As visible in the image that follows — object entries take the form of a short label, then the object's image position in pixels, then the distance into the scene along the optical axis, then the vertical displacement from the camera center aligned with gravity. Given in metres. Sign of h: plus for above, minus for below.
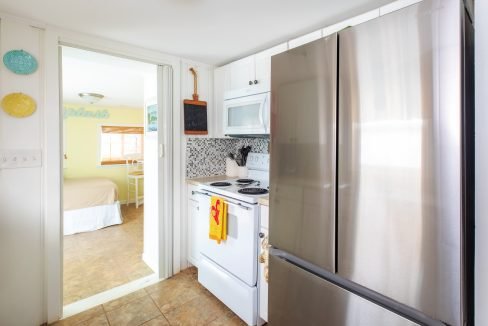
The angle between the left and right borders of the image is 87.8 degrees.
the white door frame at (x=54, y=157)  1.73 +0.04
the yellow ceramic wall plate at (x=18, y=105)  1.60 +0.38
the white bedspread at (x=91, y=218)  3.57 -0.80
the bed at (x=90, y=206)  3.60 -0.63
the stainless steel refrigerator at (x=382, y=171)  0.76 -0.03
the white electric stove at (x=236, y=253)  1.72 -0.68
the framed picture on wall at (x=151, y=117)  2.39 +0.46
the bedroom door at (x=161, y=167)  2.31 -0.03
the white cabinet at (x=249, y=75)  1.98 +0.77
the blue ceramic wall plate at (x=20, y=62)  1.59 +0.66
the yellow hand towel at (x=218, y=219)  1.91 -0.44
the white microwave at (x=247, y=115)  1.93 +0.40
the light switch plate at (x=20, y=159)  1.61 +0.03
